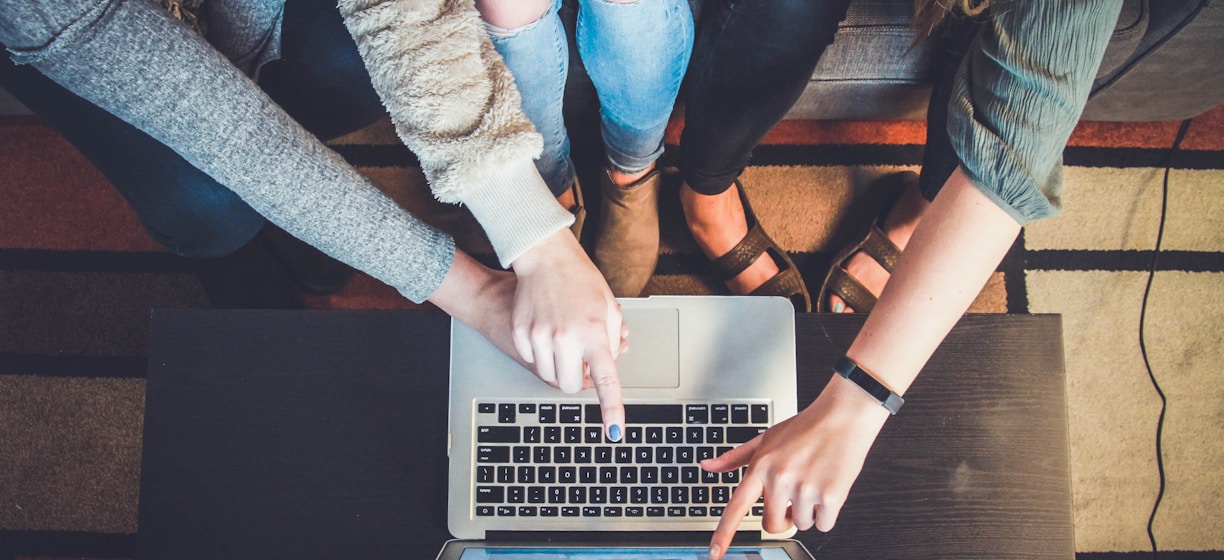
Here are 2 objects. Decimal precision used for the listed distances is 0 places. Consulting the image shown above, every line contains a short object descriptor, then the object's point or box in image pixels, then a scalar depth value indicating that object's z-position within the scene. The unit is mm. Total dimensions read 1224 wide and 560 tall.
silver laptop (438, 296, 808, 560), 649
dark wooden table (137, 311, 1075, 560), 657
